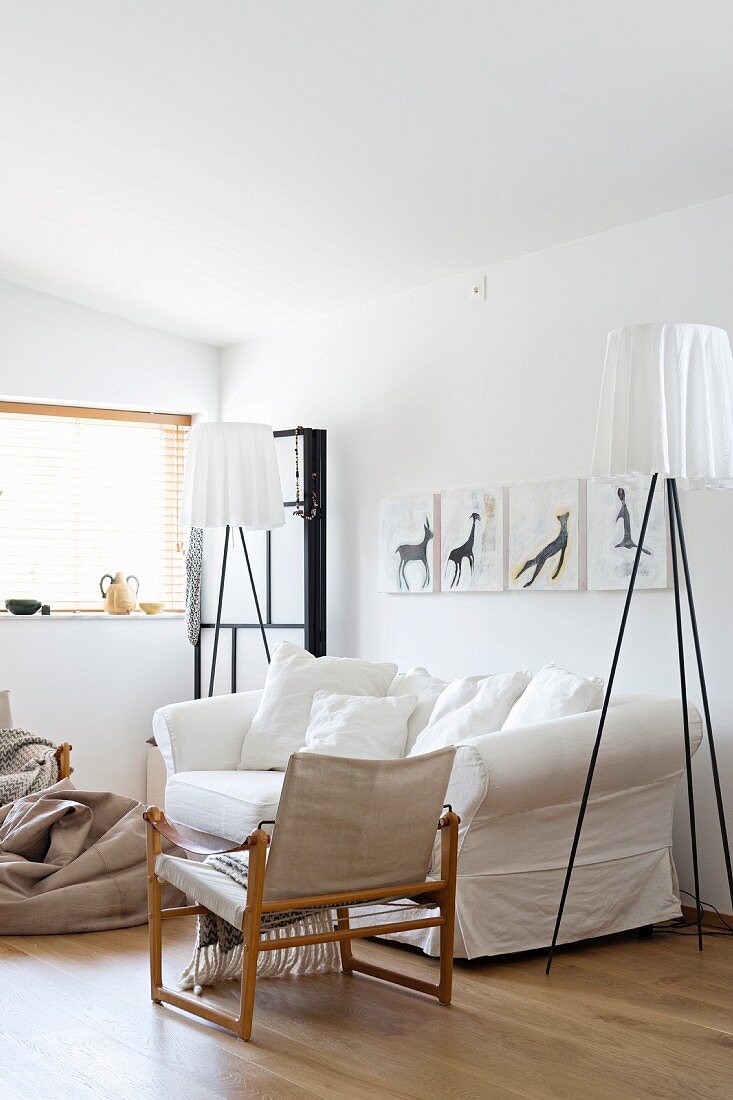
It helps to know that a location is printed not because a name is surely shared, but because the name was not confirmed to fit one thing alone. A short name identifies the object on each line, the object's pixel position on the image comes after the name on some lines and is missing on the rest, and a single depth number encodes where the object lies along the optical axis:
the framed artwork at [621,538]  4.40
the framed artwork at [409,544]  5.40
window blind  6.56
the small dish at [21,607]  6.27
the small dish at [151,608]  6.77
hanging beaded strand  5.86
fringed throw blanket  3.31
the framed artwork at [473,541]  5.06
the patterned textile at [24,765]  4.93
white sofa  3.58
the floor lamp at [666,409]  3.56
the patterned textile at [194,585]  6.60
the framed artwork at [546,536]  4.73
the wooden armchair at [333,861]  2.95
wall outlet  5.23
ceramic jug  6.68
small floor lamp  5.46
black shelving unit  5.82
